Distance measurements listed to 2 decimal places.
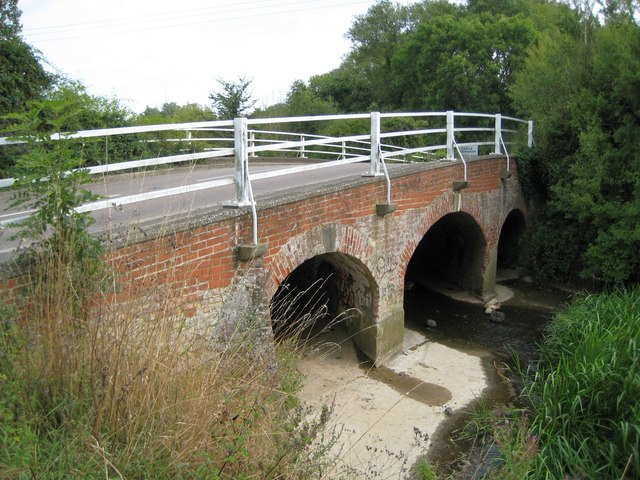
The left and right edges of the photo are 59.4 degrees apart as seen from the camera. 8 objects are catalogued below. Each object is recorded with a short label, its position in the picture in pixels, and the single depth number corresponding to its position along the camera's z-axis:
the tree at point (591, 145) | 10.84
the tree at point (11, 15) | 19.30
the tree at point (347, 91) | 30.02
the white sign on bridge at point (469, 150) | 12.08
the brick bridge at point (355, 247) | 5.31
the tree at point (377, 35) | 30.64
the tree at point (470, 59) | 21.94
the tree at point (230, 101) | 24.09
